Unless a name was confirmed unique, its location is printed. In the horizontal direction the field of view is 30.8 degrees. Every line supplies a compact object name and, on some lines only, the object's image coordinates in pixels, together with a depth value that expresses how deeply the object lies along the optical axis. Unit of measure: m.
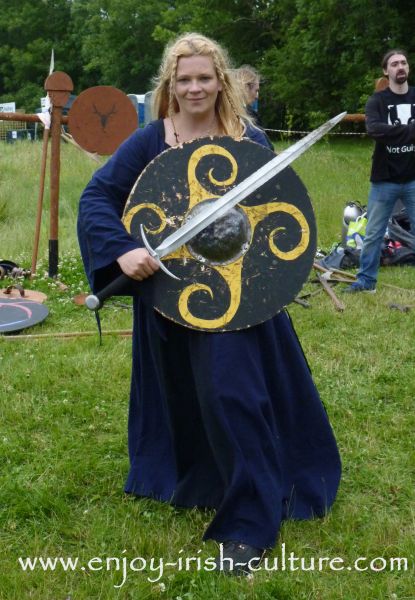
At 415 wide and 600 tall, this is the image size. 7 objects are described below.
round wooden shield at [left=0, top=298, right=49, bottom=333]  5.26
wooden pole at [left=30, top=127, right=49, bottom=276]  6.93
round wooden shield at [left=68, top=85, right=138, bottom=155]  6.89
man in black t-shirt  5.88
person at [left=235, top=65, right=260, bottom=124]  6.36
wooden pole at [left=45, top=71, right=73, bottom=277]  6.64
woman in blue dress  2.46
